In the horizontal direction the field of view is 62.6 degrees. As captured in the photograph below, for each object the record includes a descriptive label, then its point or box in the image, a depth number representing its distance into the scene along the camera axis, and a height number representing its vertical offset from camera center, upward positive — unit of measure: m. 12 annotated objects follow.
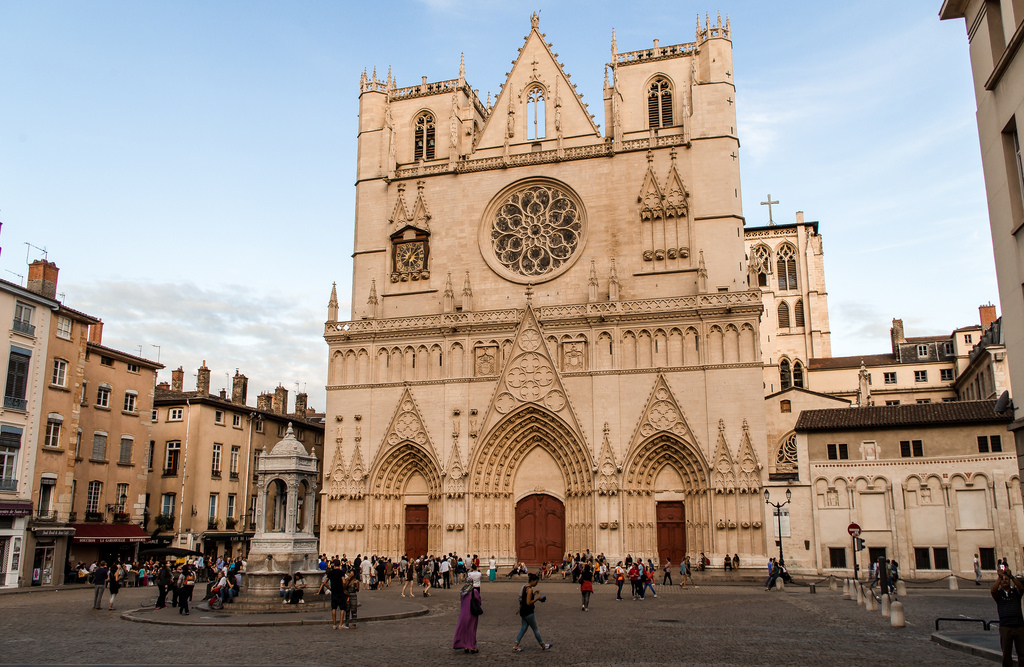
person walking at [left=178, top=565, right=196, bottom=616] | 20.70 -1.57
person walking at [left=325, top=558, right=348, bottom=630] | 17.67 -1.47
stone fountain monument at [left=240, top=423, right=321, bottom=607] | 22.81 -0.16
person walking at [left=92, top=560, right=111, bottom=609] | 22.59 -1.53
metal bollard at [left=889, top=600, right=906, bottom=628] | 17.88 -2.02
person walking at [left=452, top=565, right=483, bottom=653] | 14.45 -1.69
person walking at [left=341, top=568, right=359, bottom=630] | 18.50 -1.68
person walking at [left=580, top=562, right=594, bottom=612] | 22.00 -1.60
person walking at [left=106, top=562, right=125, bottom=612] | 22.86 -1.59
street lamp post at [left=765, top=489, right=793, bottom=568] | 34.24 +0.73
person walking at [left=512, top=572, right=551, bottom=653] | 14.66 -1.49
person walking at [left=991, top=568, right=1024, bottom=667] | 10.98 -1.22
